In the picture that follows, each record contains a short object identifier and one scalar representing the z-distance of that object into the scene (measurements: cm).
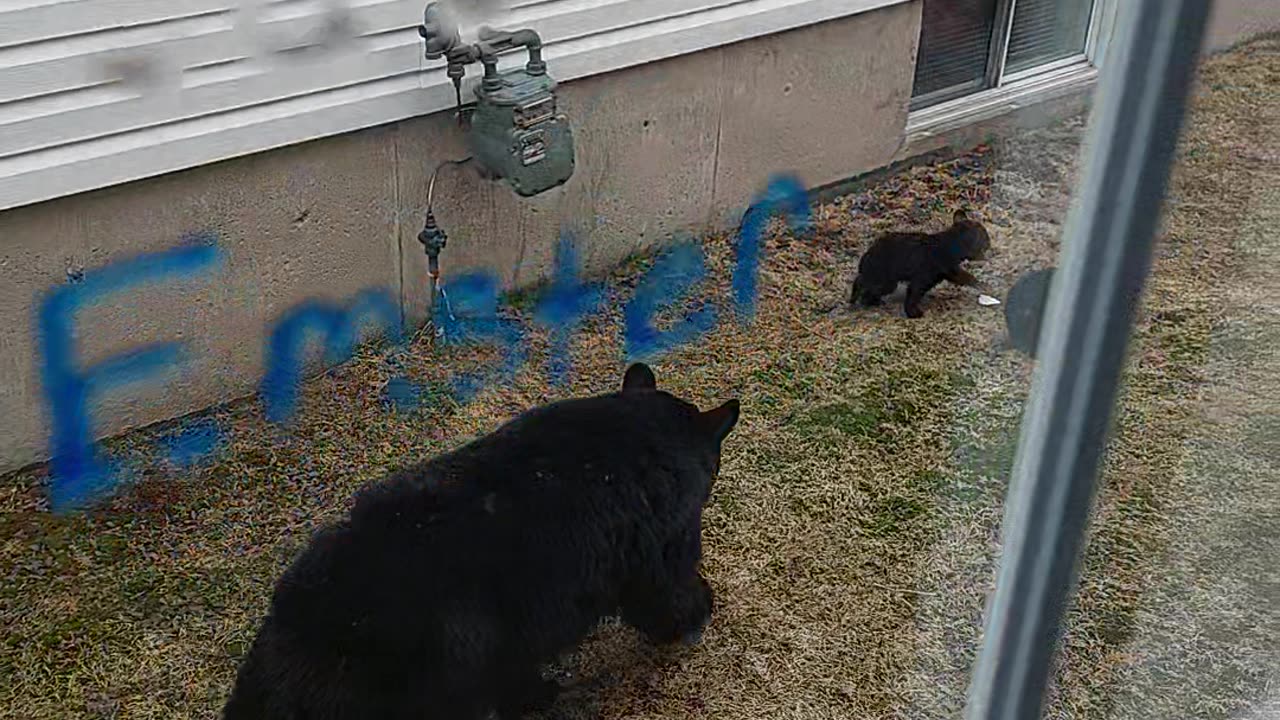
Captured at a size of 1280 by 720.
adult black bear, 237
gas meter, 387
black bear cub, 402
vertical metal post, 81
